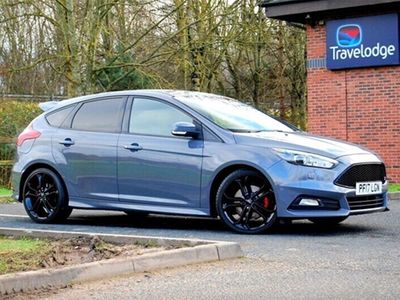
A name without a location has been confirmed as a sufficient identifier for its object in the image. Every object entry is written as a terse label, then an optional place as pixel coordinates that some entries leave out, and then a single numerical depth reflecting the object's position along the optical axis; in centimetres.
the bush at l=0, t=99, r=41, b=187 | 1955
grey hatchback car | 771
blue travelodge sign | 1616
